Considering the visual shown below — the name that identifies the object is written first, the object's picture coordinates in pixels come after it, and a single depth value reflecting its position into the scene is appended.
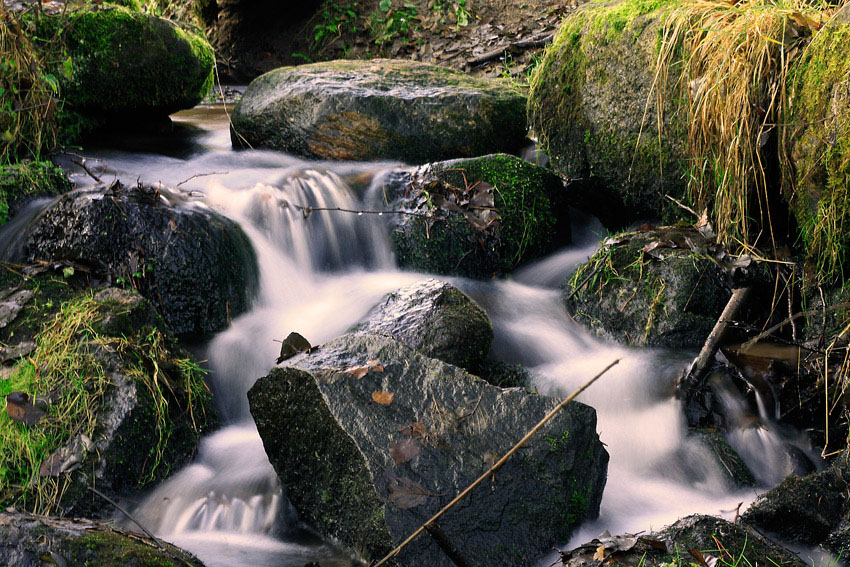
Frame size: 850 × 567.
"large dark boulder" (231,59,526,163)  6.22
